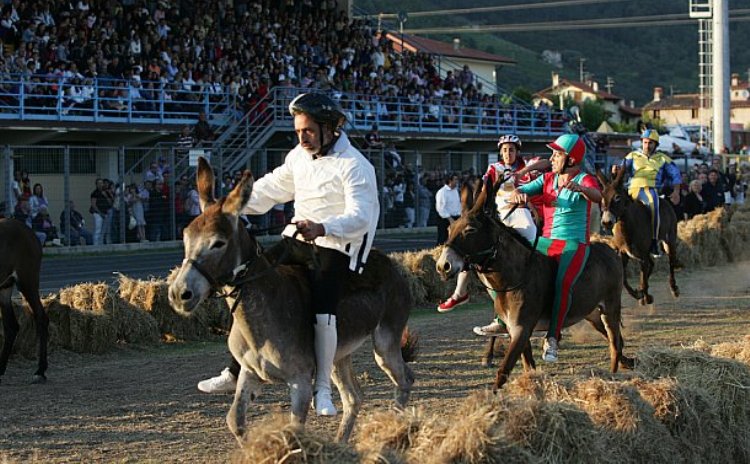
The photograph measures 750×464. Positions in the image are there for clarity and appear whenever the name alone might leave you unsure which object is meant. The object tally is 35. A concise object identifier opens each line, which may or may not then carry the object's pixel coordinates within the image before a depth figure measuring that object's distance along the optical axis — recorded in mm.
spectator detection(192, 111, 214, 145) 30991
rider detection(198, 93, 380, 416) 7672
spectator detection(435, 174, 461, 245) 25000
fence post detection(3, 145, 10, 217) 25058
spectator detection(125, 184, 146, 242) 27578
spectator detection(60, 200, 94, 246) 26625
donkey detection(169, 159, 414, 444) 7098
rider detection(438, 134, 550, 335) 12266
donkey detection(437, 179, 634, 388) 10500
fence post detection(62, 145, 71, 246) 26141
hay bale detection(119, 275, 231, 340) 15445
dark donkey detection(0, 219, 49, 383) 12820
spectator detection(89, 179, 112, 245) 26750
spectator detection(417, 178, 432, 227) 35253
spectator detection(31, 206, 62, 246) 25438
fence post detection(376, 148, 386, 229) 33281
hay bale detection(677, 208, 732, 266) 25766
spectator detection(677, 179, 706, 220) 32812
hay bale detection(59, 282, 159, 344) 14859
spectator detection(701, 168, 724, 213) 33562
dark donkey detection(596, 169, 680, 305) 18297
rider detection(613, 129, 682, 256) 19891
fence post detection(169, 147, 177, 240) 28314
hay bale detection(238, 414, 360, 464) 5590
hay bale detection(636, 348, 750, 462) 8289
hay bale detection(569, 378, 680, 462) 7141
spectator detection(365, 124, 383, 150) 34594
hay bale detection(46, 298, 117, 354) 14516
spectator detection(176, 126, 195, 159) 29709
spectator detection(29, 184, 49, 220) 25216
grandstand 29422
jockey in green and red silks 11352
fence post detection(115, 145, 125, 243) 27159
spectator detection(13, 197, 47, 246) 24844
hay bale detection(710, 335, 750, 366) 9562
